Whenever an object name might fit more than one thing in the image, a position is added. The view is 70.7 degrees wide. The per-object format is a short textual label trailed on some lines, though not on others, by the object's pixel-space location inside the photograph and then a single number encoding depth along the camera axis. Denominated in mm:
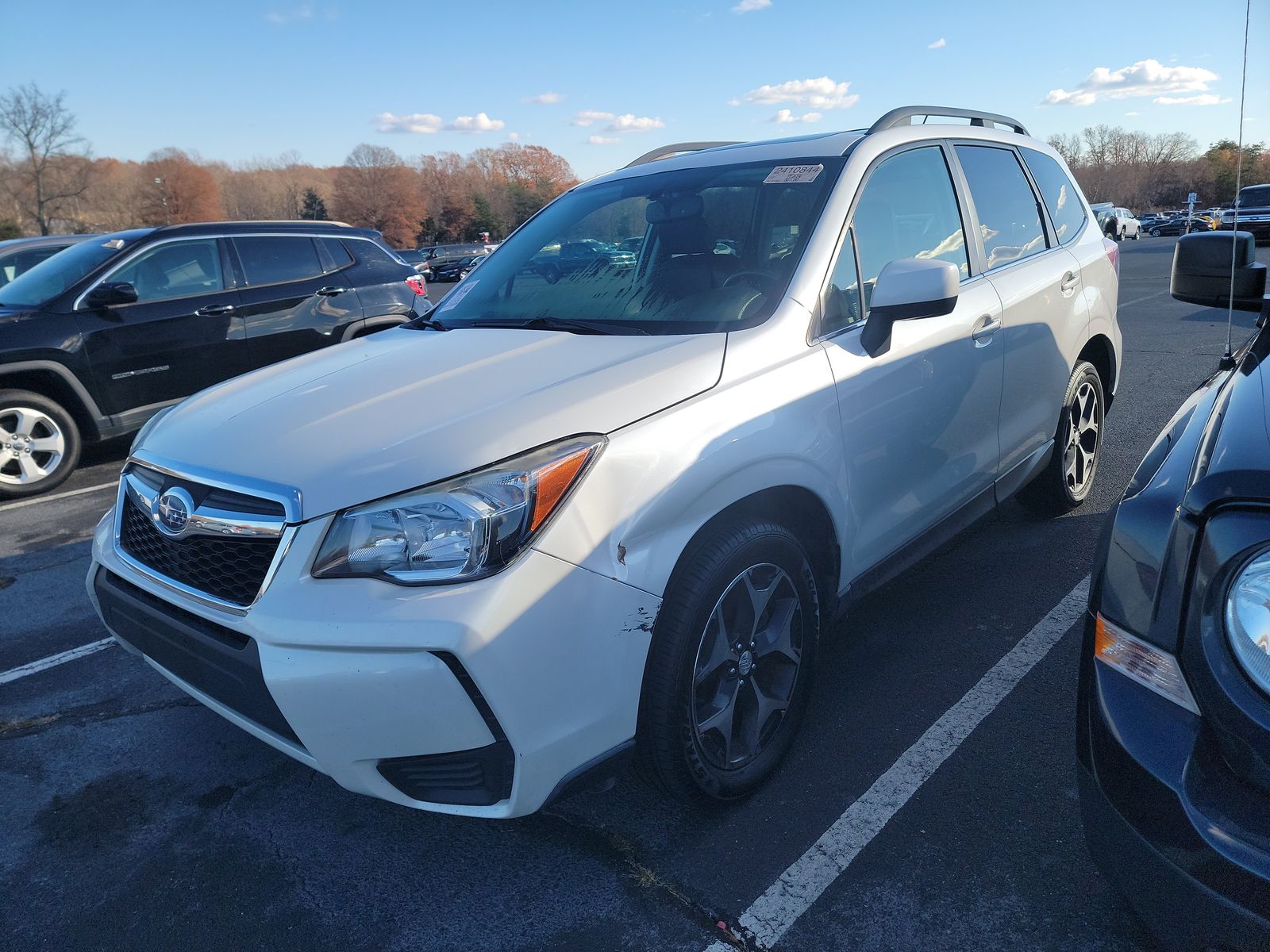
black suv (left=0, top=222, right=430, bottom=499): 6398
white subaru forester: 1913
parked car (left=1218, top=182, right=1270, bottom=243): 23719
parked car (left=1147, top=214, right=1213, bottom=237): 52031
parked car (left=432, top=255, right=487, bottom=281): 40188
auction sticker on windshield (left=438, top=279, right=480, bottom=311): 3520
